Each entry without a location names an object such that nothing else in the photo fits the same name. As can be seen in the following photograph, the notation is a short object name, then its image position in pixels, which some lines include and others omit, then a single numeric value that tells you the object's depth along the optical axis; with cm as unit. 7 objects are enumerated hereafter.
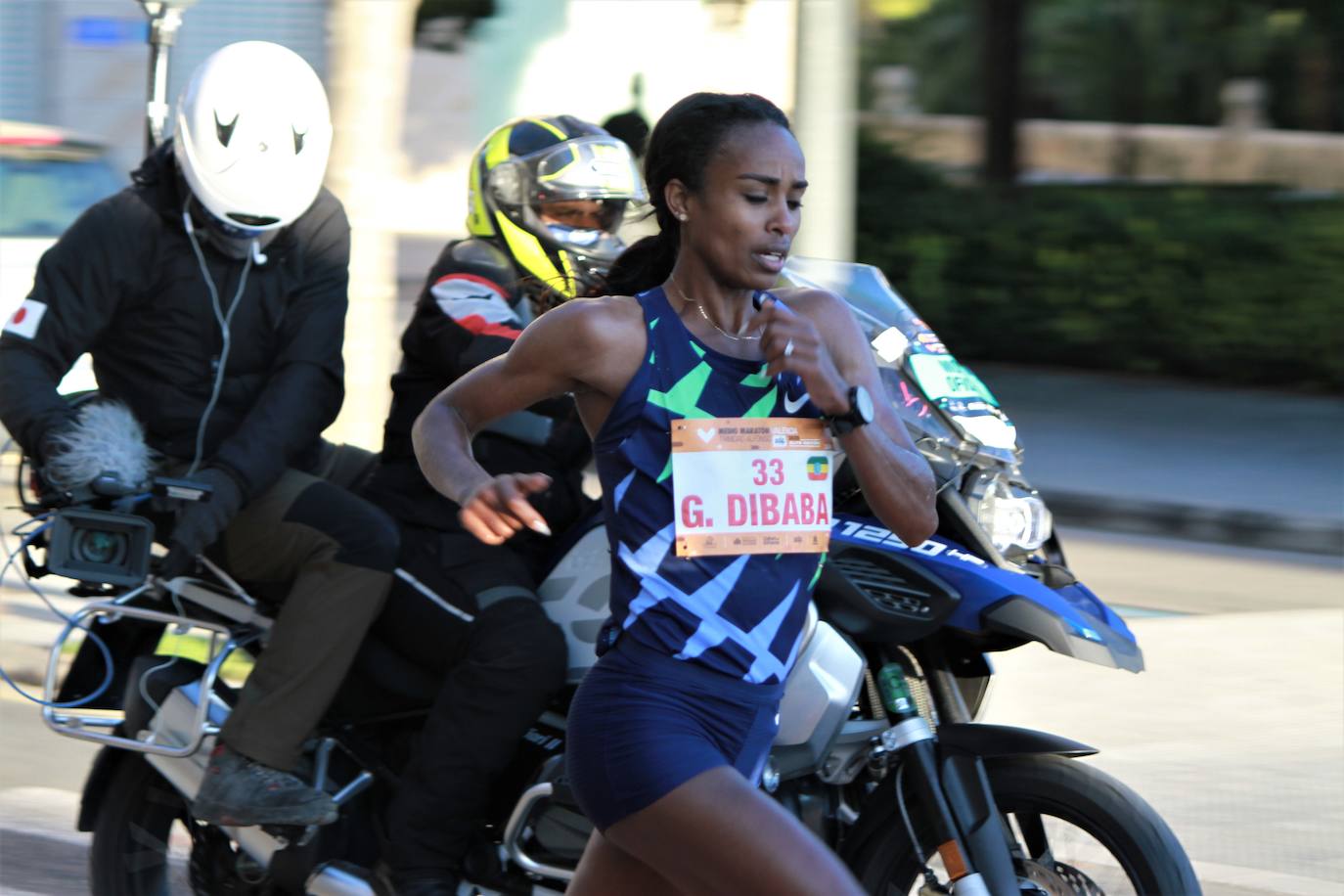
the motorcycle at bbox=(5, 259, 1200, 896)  704
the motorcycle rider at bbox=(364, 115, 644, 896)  793
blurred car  2350
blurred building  4019
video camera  791
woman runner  602
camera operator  816
